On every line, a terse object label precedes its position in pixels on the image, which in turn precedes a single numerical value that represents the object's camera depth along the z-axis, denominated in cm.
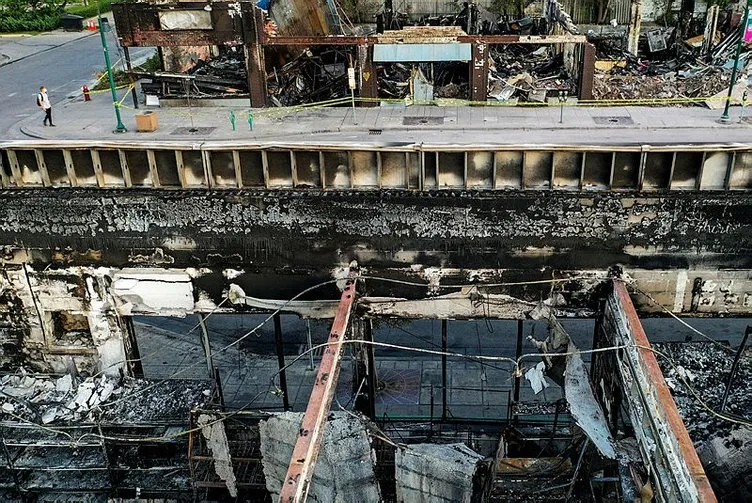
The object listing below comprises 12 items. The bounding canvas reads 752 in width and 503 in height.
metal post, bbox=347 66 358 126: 2695
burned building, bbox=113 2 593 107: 2791
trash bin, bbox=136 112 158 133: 2577
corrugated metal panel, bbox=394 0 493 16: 4353
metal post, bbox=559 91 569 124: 2747
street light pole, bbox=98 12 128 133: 2495
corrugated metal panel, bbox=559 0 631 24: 4197
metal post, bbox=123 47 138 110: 2925
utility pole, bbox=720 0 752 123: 2382
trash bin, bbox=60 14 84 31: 5441
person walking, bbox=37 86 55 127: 2681
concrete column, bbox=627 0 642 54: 3706
